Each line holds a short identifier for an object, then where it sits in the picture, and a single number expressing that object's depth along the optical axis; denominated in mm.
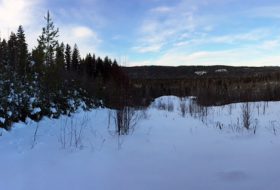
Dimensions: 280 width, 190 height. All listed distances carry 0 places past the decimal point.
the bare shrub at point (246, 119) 4692
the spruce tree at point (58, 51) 22436
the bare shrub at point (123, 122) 4119
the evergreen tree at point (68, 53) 29216
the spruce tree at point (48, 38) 21055
